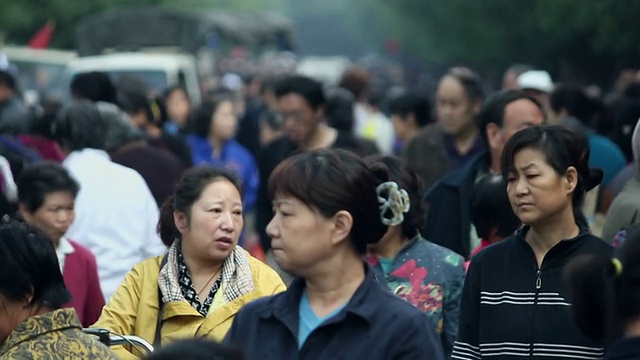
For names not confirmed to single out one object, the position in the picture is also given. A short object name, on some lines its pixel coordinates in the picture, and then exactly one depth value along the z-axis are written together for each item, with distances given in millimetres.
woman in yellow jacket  11449
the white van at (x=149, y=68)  39707
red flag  57980
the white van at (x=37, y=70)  50893
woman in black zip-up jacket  10282
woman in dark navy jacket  8276
